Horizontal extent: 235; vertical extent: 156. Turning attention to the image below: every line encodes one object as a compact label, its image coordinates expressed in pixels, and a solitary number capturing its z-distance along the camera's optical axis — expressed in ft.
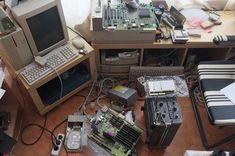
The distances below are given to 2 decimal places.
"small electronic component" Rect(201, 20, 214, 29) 6.05
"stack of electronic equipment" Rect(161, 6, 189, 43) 5.72
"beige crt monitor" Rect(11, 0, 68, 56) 4.55
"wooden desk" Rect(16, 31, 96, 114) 5.08
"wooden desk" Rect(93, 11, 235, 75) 5.77
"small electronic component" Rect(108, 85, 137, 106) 5.92
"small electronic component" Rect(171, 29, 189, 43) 5.70
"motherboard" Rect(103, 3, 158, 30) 5.45
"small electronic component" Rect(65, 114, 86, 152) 5.42
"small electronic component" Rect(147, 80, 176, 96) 4.99
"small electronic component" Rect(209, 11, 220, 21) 6.18
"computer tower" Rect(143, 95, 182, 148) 4.58
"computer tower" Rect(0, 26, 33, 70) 4.59
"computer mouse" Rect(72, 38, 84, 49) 5.58
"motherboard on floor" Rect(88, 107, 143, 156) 5.34
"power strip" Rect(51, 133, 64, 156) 5.35
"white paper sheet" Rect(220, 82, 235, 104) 4.87
